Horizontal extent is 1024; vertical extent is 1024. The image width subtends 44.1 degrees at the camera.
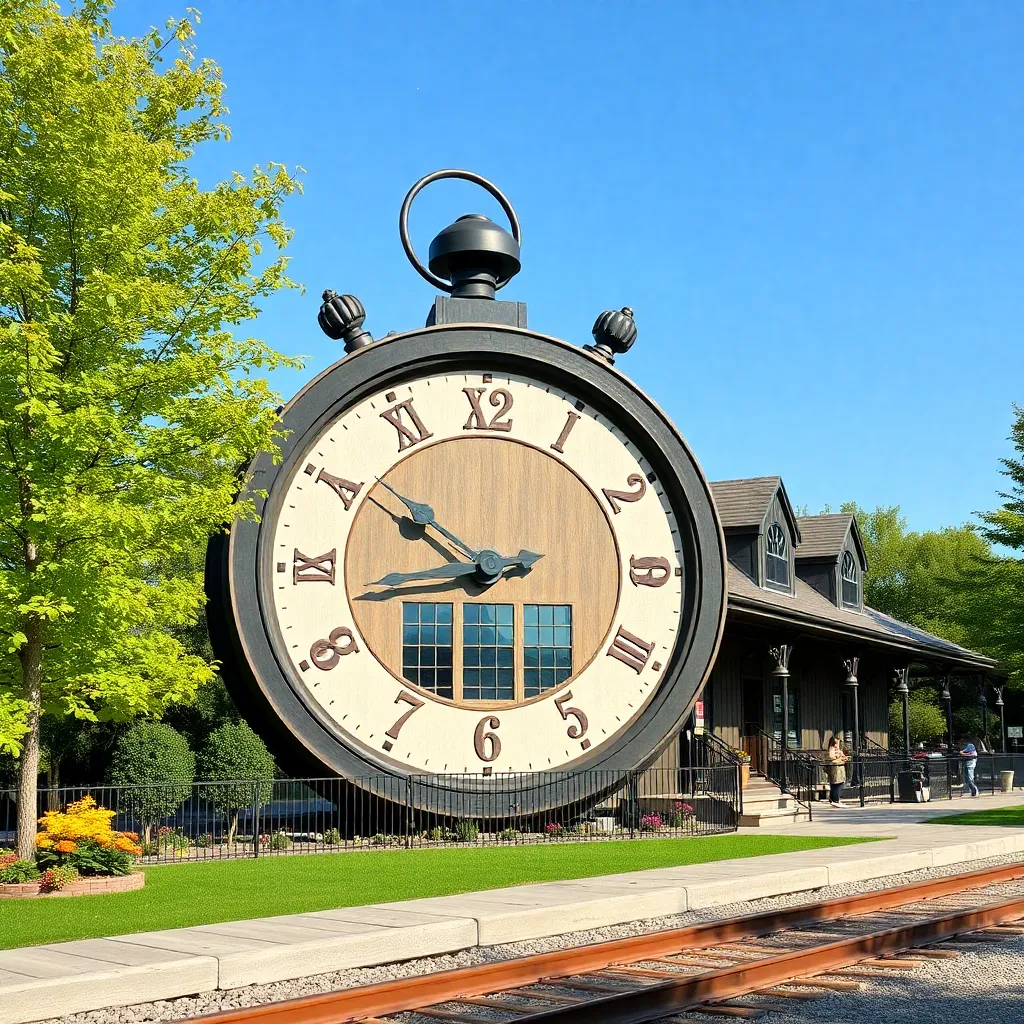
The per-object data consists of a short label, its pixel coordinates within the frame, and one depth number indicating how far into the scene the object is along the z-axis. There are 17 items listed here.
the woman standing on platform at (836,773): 30.14
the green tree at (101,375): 14.27
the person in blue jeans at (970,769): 33.03
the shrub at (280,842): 18.58
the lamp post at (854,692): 30.45
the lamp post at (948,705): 38.20
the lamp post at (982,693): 39.97
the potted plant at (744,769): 24.60
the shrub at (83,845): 13.78
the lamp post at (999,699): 42.53
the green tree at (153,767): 20.25
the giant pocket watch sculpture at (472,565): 19.58
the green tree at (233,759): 21.11
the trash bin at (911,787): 30.56
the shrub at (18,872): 13.62
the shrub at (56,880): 13.30
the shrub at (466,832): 19.62
